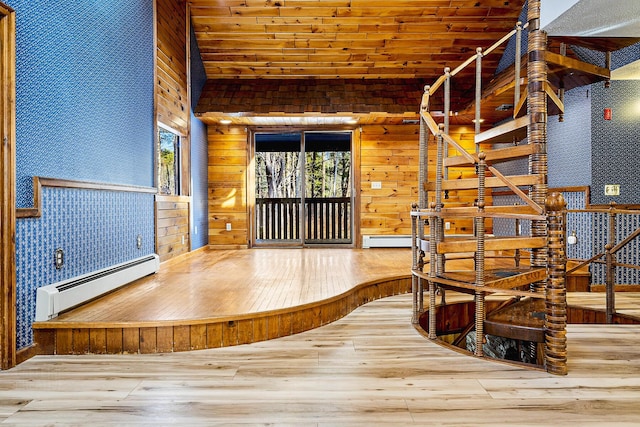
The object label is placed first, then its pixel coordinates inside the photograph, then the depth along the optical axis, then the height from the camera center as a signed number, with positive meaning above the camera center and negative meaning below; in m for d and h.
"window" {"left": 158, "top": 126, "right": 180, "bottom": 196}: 5.50 +0.66
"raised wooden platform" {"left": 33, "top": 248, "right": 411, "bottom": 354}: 2.42 -0.66
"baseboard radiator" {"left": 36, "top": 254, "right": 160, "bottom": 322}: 2.43 -0.53
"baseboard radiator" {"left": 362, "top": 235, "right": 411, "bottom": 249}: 6.63 -0.52
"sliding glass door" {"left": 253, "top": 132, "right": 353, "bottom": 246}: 8.50 +0.50
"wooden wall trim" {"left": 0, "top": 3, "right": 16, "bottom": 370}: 2.15 +0.11
